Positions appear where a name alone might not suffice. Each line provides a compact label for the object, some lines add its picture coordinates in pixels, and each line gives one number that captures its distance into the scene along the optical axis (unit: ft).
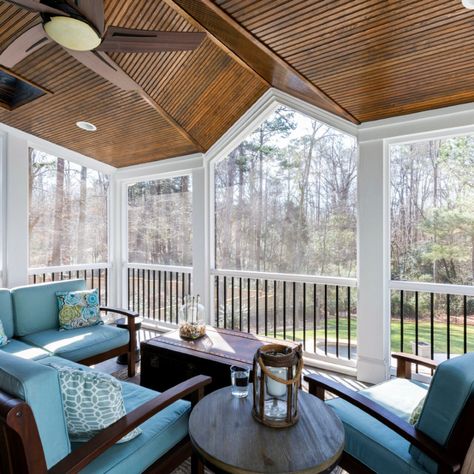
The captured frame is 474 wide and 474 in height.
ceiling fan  5.47
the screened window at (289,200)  11.09
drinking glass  5.32
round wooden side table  3.76
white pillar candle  4.55
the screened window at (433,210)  9.15
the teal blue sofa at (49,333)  8.82
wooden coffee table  7.66
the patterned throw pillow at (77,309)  10.30
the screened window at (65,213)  13.96
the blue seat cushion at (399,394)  5.76
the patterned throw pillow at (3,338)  8.75
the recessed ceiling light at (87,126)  12.48
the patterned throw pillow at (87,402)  4.29
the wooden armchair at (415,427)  4.01
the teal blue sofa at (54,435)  3.51
